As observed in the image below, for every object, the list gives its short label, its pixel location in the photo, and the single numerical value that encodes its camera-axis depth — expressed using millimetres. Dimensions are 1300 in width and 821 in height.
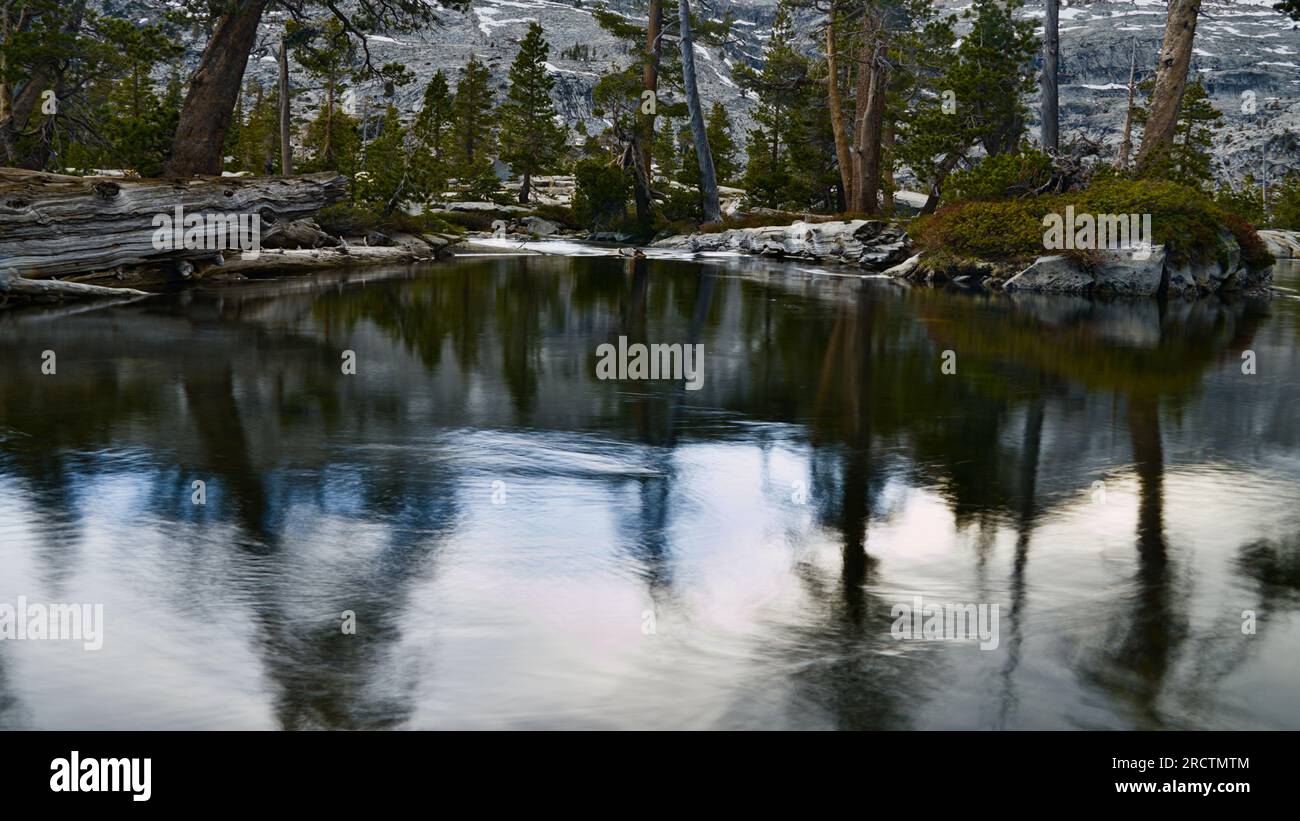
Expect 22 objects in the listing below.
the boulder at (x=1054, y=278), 24203
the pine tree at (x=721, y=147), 67000
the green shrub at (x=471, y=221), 50531
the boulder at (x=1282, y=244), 50281
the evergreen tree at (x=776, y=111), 41656
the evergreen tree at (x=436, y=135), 35219
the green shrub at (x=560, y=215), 52194
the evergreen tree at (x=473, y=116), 75125
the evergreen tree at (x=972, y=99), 36375
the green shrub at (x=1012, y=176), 28359
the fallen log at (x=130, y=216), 17172
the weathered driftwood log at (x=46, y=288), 16641
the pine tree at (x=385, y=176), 31281
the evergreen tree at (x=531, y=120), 62344
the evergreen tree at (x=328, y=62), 28859
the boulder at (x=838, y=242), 30828
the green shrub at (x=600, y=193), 45844
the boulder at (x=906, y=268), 27969
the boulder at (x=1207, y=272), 24016
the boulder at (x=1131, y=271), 23578
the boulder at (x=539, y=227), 50156
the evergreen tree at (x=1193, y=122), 56003
